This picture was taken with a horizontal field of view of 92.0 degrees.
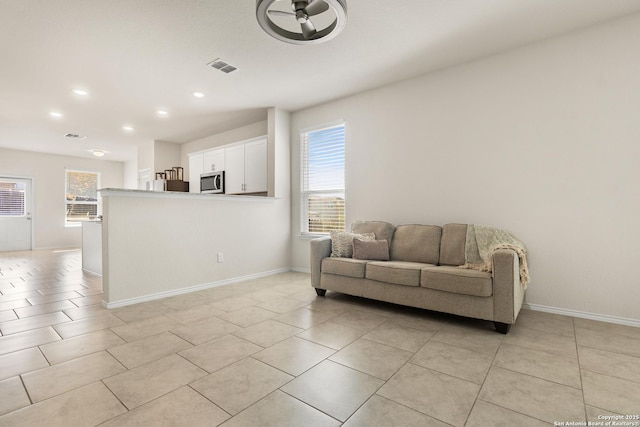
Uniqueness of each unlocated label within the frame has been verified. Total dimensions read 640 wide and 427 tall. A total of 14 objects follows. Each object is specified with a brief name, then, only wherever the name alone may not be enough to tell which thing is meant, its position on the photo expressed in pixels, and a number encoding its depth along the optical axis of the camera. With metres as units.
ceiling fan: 1.95
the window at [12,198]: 7.68
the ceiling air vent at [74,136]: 6.45
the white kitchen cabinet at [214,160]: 6.00
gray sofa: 2.48
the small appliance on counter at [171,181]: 6.52
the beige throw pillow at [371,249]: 3.44
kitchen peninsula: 3.17
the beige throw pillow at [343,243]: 3.61
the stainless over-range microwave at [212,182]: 5.92
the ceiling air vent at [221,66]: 3.43
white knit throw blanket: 2.96
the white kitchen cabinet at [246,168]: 5.30
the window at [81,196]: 8.70
